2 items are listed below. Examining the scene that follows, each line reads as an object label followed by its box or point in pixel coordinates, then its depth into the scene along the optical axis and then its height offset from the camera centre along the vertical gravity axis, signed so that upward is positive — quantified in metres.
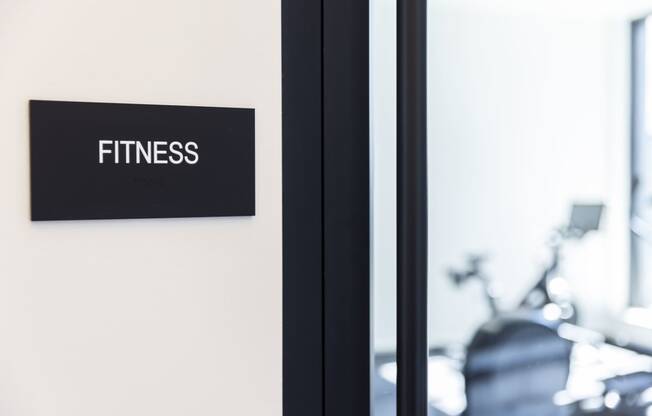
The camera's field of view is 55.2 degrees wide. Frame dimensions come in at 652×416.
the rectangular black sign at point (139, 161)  0.53 +0.03
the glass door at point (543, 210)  0.75 -0.02
